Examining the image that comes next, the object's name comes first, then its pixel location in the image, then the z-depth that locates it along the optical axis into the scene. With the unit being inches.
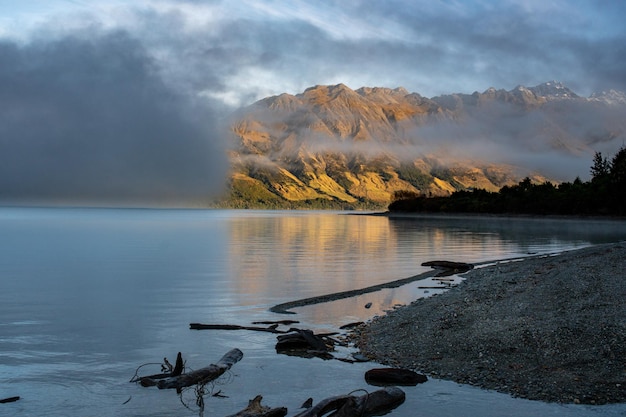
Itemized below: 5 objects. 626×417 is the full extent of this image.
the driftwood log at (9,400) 617.5
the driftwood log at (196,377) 672.4
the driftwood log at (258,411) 552.8
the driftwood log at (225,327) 988.7
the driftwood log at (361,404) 551.1
